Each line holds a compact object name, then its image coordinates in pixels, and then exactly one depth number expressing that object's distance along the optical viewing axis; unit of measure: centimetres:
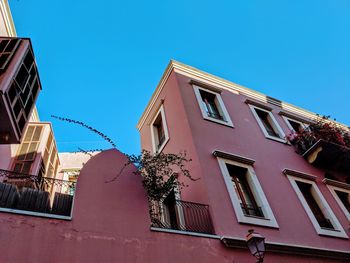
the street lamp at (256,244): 591
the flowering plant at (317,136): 1152
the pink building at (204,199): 573
